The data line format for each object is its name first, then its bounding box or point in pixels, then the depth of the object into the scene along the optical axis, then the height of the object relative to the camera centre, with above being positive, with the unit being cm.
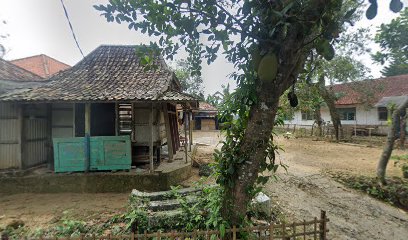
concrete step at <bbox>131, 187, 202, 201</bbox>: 523 -161
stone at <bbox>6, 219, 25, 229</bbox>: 494 -212
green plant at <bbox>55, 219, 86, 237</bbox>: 448 -206
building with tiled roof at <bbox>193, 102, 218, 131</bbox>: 2850 +15
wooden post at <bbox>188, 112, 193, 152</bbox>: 1091 -54
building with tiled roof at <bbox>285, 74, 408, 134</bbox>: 1706 +142
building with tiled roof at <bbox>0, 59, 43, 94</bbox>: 799 +179
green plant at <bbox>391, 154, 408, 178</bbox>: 773 -166
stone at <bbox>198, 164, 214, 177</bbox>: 866 -184
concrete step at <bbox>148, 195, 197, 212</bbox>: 463 -164
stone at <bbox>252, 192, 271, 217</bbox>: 490 -176
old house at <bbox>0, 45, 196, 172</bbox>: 706 +18
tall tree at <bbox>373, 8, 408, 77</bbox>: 707 +247
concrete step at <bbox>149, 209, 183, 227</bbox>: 412 -170
